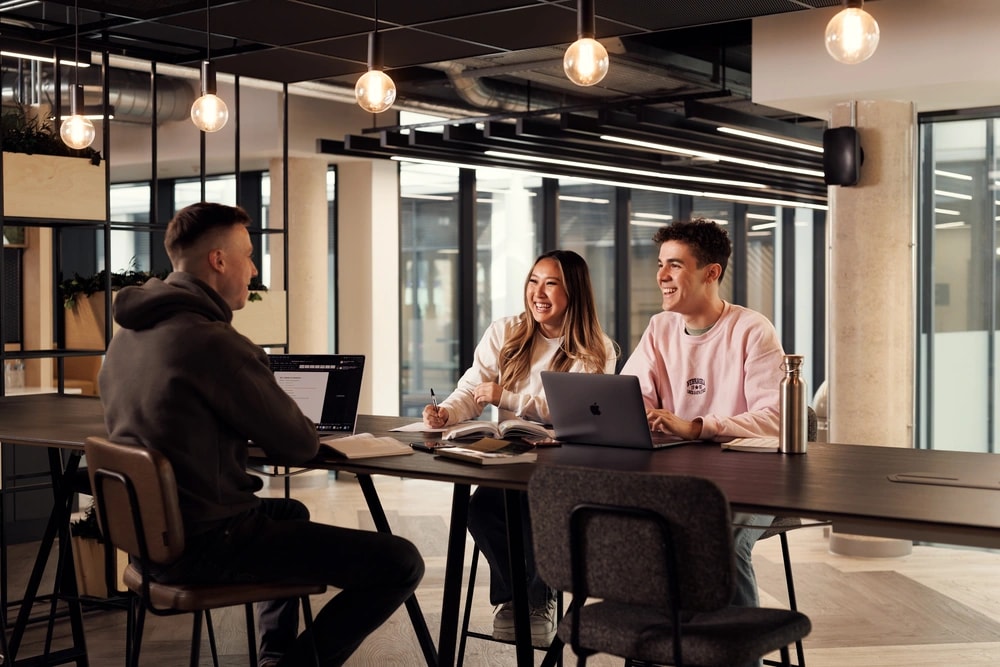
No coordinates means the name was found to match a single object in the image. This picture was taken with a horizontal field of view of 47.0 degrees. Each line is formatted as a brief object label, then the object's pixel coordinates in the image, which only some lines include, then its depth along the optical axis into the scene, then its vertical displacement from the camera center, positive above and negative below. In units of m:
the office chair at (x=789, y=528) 3.48 -0.62
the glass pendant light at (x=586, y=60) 3.54 +0.82
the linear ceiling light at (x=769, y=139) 7.15 +1.22
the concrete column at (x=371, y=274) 9.42 +0.43
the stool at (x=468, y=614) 3.94 -1.03
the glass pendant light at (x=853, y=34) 3.14 +0.80
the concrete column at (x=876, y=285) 6.25 +0.22
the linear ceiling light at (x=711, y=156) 7.50 +1.22
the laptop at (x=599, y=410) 3.31 -0.25
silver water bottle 3.24 -0.25
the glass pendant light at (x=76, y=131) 4.80 +0.82
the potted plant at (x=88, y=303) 5.68 +0.11
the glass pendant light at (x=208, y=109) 4.53 +0.85
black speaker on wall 6.19 +0.91
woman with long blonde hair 4.33 -0.12
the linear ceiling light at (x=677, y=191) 8.62 +1.24
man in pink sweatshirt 3.82 -0.08
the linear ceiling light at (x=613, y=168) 8.27 +1.22
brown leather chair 2.94 -0.53
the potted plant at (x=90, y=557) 5.46 -1.10
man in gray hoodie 3.04 -0.30
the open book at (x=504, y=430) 3.67 -0.34
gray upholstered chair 2.34 -0.50
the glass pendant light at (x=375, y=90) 4.09 +0.84
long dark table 2.40 -0.39
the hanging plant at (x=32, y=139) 5.30 +0.87
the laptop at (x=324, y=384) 3.95 -0.20
